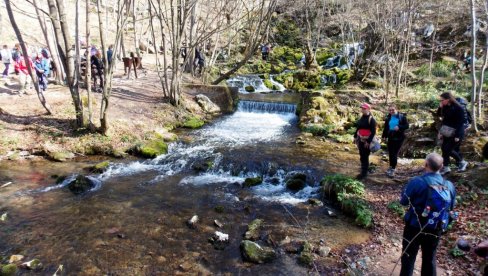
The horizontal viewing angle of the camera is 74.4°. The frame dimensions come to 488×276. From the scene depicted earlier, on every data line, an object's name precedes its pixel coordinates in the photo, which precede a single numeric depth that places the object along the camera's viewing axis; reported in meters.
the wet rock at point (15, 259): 5.57
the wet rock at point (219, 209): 7.74
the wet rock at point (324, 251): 5.89
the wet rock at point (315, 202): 8.17
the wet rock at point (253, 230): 6.60
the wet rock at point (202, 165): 10.54
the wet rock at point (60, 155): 10.63
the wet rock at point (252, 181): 9.51
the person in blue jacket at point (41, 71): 14.31
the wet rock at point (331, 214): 7.49
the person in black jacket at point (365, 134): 8.26
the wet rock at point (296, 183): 9.24
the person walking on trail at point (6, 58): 16.77
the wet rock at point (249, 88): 24.50
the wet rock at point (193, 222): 7.01
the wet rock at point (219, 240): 6.27
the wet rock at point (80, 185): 8.56
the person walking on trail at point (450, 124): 7.30
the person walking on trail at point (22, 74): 14.13
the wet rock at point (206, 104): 18.20
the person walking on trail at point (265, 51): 33.07
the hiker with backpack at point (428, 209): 4.00
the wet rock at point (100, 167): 9.93
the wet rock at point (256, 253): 5.80
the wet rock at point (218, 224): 7.04
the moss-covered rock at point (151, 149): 11.41
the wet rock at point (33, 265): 5.42
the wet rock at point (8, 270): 5.23
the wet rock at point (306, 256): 5.67
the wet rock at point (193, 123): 15.51
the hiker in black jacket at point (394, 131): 8.13
